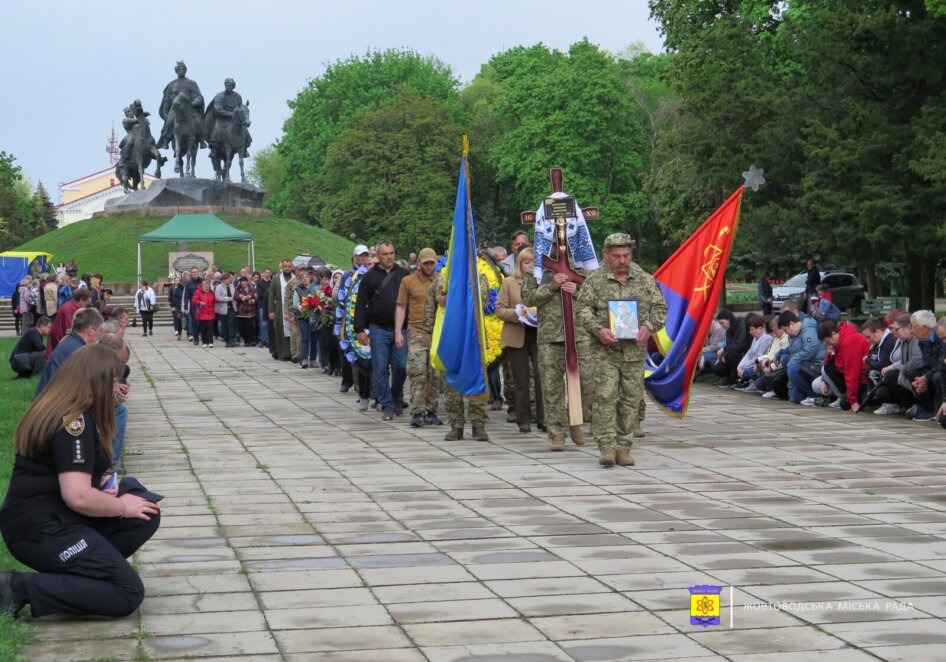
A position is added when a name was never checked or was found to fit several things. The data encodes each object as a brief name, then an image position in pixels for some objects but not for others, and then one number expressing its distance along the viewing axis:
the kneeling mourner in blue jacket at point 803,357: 17.44
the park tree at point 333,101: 89.62
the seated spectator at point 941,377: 14.44
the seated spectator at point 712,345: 20.81
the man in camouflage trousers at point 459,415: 14.08
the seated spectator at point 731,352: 20.17
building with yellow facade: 187.88
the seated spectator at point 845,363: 16.33
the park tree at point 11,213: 92.44
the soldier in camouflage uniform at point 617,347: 11.84
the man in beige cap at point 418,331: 15.38
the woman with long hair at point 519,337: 14.32
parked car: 49.09
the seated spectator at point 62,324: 18.00
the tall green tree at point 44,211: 123.38
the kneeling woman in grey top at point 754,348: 19.20
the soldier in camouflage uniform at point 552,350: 13.16
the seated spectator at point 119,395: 9.99
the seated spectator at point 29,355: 21.72
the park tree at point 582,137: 72.12
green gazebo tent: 47.41
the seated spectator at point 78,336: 10.55
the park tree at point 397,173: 77.88
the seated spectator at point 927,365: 14.85
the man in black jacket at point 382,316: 15.73
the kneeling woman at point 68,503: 6.49
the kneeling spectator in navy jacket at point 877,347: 15.92
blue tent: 54.47
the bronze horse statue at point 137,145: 63.31
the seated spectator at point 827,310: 22.97
